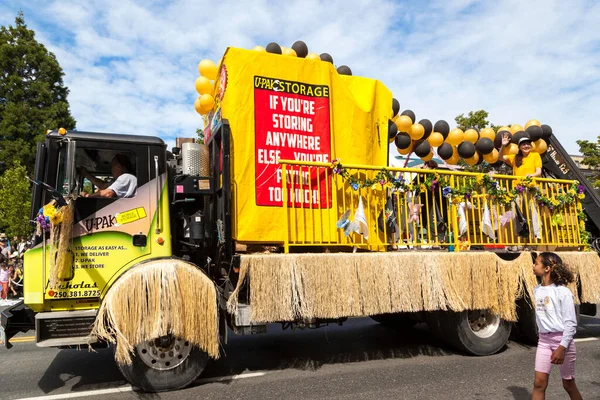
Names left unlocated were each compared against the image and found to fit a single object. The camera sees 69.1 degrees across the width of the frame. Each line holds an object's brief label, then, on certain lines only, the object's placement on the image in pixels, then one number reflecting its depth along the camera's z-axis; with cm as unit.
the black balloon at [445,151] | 761
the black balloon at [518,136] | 725
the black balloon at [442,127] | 751
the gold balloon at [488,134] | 766
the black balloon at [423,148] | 738
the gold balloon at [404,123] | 709
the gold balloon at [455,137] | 755
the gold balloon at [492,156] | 771
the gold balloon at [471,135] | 761
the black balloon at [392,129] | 674
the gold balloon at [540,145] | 760
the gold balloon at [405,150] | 736
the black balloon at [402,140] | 720
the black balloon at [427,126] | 734
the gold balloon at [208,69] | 636
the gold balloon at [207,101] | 627
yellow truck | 442
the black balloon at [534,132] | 746
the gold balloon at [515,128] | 766
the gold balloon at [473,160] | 772
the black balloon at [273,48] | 581
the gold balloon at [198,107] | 648
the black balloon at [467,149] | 749
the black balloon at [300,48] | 609
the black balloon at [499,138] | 746
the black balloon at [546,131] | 753
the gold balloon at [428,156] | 749
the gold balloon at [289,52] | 601
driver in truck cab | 480
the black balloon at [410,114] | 727
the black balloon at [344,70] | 642
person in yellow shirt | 719
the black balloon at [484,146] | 747
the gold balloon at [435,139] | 742
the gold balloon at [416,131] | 718
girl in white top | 343
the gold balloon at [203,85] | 637
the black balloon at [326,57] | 621
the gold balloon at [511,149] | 740
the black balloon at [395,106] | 716
